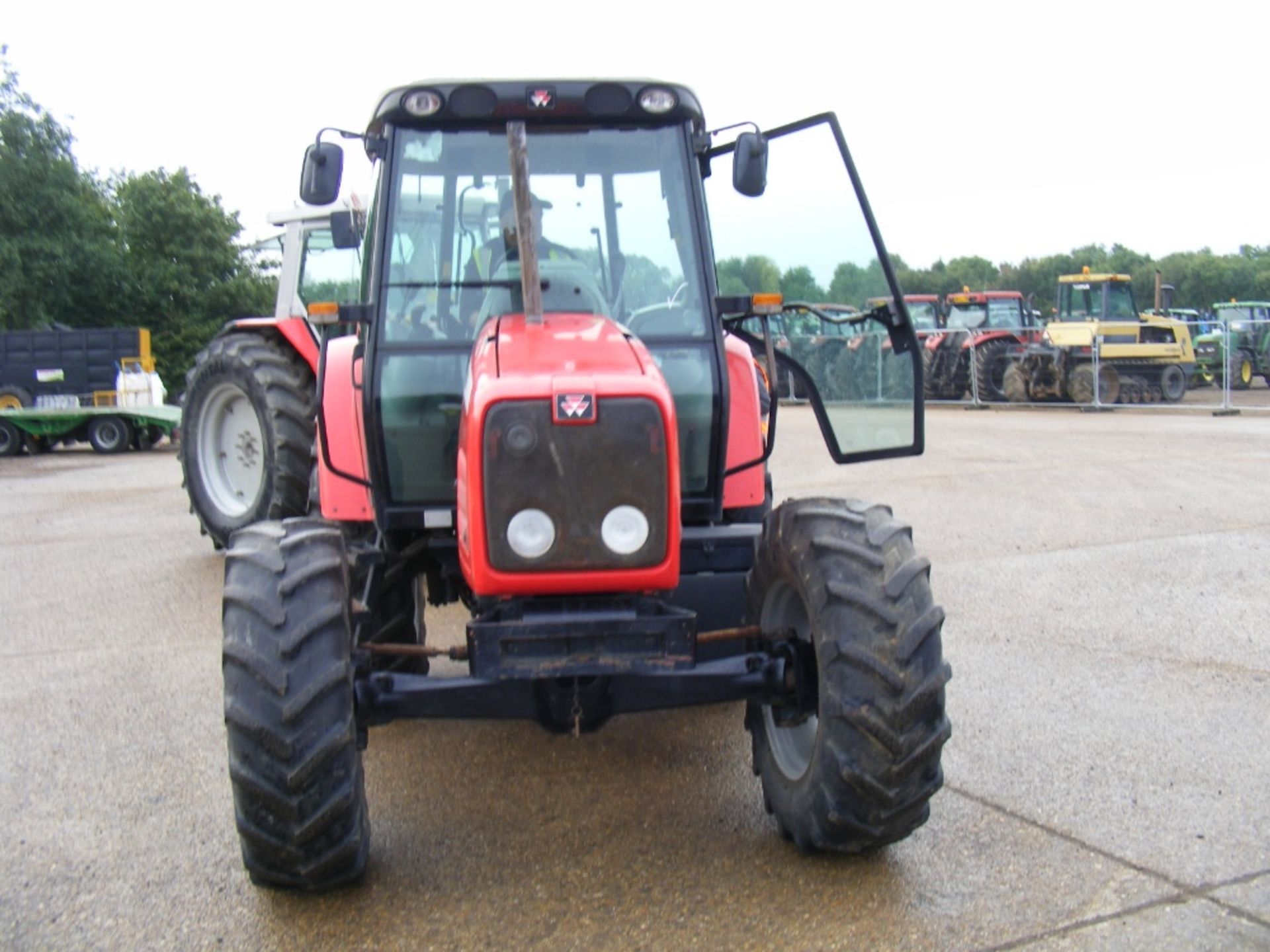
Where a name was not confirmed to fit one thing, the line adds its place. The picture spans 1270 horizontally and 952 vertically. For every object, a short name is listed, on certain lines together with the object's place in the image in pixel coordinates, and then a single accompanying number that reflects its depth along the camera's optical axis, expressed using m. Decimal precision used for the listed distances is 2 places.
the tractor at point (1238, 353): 31.28
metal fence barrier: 25.25
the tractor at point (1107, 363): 25.50
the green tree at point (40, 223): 40.78
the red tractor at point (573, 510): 3.71
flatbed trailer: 23.33
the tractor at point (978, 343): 27.14
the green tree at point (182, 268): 49.41
